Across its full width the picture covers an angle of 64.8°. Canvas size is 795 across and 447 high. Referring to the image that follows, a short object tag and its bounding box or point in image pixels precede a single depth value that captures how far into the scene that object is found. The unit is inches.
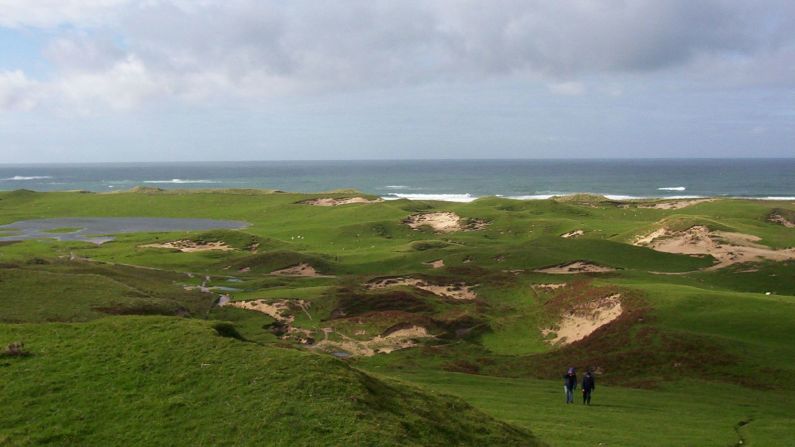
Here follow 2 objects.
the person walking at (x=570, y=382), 1096.4
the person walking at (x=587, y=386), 1103.6
